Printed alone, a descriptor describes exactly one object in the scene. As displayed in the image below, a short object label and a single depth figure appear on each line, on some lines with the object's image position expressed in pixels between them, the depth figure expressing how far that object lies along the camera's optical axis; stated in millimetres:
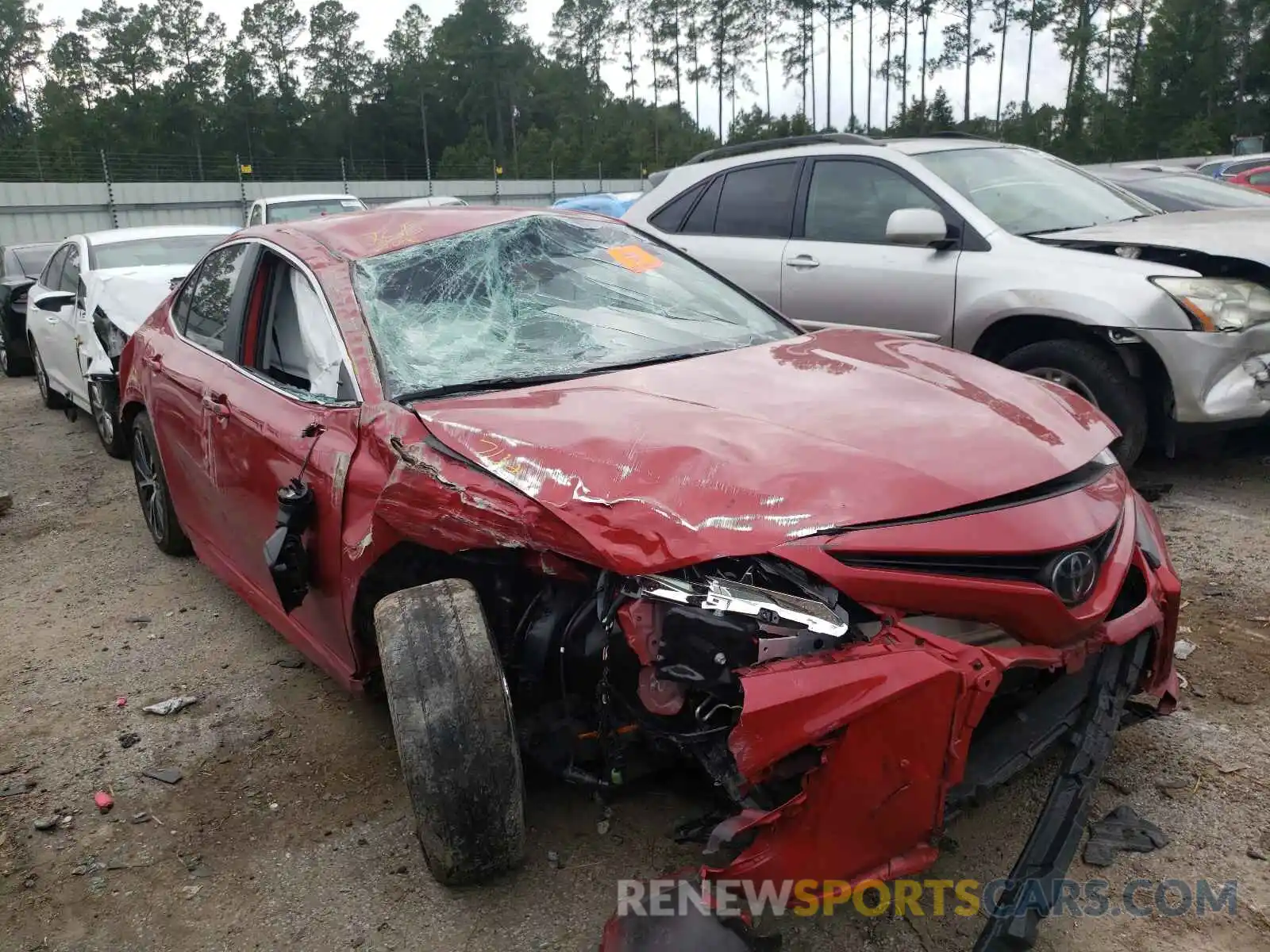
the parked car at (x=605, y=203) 14805
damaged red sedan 1952
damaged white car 6719
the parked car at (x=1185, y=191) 7004
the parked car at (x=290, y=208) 14984
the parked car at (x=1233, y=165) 11641
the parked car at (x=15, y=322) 11164
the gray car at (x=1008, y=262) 4465
